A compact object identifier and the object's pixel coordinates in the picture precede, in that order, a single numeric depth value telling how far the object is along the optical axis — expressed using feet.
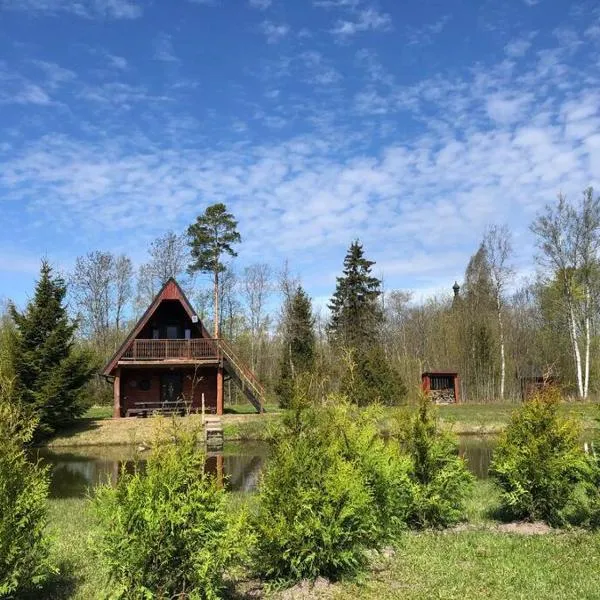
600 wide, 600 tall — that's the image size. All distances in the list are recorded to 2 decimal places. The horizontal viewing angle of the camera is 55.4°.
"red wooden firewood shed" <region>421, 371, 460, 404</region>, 123.34
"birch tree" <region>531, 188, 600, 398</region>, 126.31
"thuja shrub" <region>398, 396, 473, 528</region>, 28.89
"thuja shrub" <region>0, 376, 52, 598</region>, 17.29
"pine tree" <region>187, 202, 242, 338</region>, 151.94
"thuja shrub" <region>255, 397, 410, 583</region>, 20.17
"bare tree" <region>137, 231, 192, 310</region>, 163.94
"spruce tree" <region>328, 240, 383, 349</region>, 146.51
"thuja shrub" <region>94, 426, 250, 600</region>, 16.47
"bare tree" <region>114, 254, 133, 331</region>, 166.91
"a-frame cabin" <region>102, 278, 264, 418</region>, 101.45
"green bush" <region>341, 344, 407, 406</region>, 114.11
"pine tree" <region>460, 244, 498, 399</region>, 138.31
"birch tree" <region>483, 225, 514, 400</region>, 138.72
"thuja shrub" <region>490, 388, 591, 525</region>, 28.71
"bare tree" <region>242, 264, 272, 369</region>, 184.03
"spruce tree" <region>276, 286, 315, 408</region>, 130.52
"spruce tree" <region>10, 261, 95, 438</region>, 88.38
